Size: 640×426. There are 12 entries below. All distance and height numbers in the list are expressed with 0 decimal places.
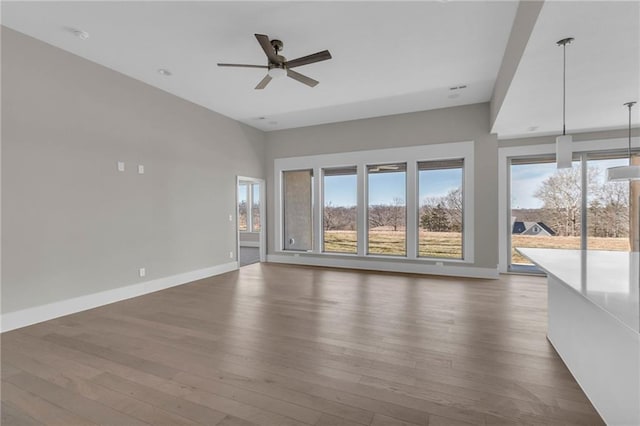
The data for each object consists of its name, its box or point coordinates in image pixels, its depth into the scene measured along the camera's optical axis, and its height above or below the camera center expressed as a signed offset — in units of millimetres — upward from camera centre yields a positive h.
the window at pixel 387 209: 6309 +82
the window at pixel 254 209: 9711 +131
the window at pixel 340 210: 6734 +64
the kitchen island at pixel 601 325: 1414 -750
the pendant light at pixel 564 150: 2695 +583
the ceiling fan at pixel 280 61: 3063 +1707
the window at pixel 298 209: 7188 +95
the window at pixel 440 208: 5914 +95
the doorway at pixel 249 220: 9663 -250
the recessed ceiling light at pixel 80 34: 3254 +2021
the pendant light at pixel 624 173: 3365 +468
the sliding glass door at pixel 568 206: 5346 +135
